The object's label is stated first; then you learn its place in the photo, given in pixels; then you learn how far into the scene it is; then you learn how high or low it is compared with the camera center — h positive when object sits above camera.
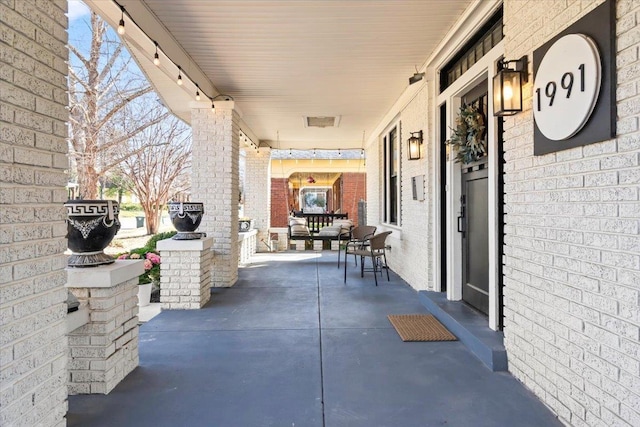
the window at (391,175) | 6.20 +0.63
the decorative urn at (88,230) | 2.20 -0.10
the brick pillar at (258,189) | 8.97 +0.55
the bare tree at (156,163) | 9.18 +1.29
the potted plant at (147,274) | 4.38 -0.81
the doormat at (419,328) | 3.10 -1.10
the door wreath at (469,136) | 3.21 +0.68
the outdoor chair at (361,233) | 6.44 -0.42
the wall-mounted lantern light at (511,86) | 2.28 +0.78
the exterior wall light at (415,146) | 4.50 +0.80
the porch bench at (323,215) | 9.50 -0.14
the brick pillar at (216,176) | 5.06 +0.50
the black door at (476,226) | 3.22 -0.17
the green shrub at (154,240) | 5.33 -0.43
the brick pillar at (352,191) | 13.34 +0.71
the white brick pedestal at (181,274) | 4.07 -0.71
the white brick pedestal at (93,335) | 2.20 -0.75
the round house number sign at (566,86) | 1.69 +0.62
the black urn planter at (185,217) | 4.09 -0.06
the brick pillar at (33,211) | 1.38 +0.01
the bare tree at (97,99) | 7.16 +2.36
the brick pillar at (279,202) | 12.50 +0.31
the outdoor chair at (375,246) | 5.31 -0.55
